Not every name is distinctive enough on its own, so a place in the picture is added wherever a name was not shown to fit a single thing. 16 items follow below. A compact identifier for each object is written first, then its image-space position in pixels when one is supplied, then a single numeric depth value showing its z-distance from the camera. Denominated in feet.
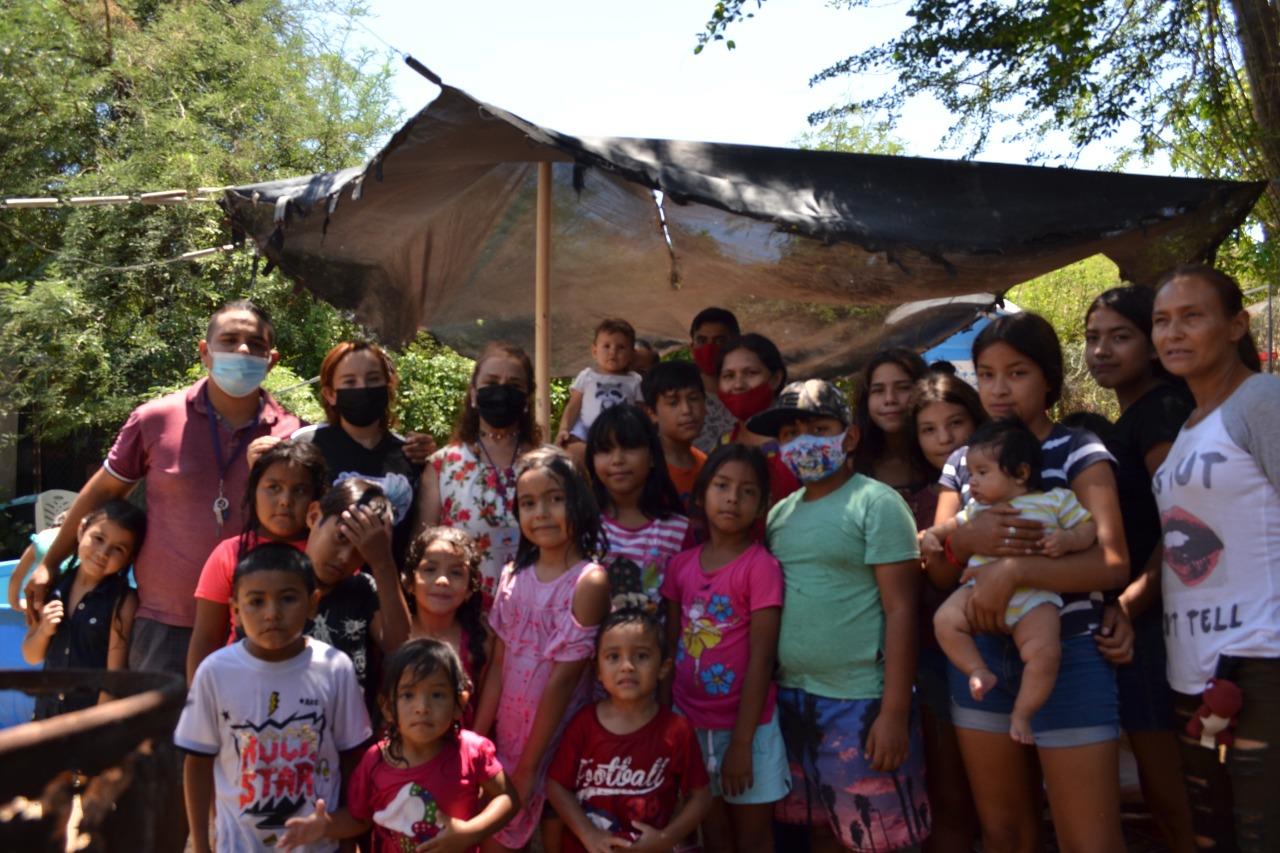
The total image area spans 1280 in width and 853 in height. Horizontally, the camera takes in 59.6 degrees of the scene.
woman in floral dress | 12.94
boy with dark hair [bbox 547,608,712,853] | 10.98
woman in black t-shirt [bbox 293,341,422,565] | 13.23
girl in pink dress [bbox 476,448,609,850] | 11.53
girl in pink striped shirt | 12.47
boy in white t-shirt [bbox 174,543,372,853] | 10.57
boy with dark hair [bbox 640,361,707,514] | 13.88
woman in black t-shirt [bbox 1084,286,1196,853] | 10.90
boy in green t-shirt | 11.21
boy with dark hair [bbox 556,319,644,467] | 17.57
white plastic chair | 35.70
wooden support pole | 16.72
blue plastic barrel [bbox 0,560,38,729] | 19.77
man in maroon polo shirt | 13.28
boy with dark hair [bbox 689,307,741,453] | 16.80
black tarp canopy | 13.50
